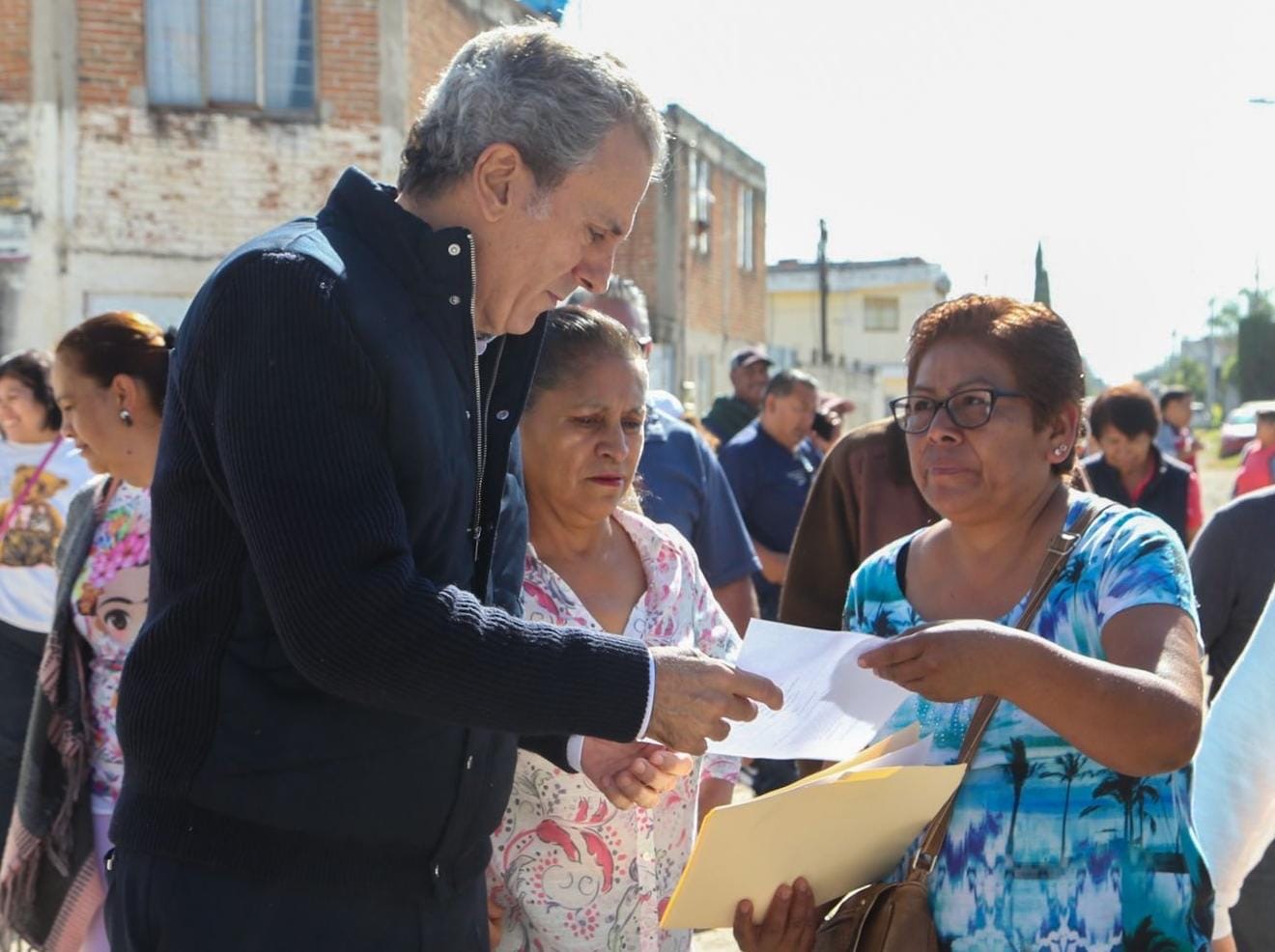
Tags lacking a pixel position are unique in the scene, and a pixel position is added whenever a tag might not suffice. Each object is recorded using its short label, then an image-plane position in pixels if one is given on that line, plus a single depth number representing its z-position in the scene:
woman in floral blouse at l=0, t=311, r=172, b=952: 3.76
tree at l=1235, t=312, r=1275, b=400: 71.31
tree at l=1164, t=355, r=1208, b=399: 95.75
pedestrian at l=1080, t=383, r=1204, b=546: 7.28
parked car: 42.84
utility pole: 39.99
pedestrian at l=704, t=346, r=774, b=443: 10.53
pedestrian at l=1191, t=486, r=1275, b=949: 4.07
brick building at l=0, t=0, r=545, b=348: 14.55
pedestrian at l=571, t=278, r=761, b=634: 4.81
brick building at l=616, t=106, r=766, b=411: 24.47
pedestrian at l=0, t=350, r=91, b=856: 5.12
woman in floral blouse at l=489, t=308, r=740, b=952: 3.05
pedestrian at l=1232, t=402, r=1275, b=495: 11.19
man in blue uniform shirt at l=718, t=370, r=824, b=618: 7.52
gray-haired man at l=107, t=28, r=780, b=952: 1.90
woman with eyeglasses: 2.21
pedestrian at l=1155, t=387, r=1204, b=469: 14.59
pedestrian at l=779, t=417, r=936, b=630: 4.23
